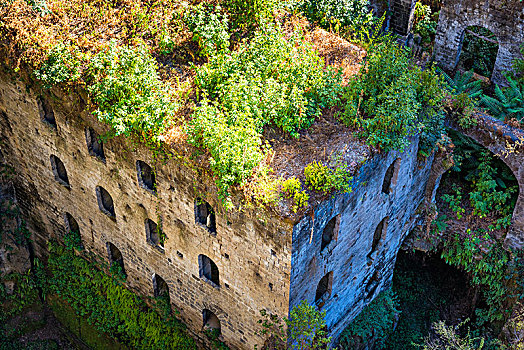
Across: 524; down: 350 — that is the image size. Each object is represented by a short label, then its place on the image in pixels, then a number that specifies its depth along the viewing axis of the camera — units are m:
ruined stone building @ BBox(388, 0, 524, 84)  20.56
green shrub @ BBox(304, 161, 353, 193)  14.97
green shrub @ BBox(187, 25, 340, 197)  14.91
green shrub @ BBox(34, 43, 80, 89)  16.88
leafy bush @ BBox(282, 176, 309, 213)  14.60
